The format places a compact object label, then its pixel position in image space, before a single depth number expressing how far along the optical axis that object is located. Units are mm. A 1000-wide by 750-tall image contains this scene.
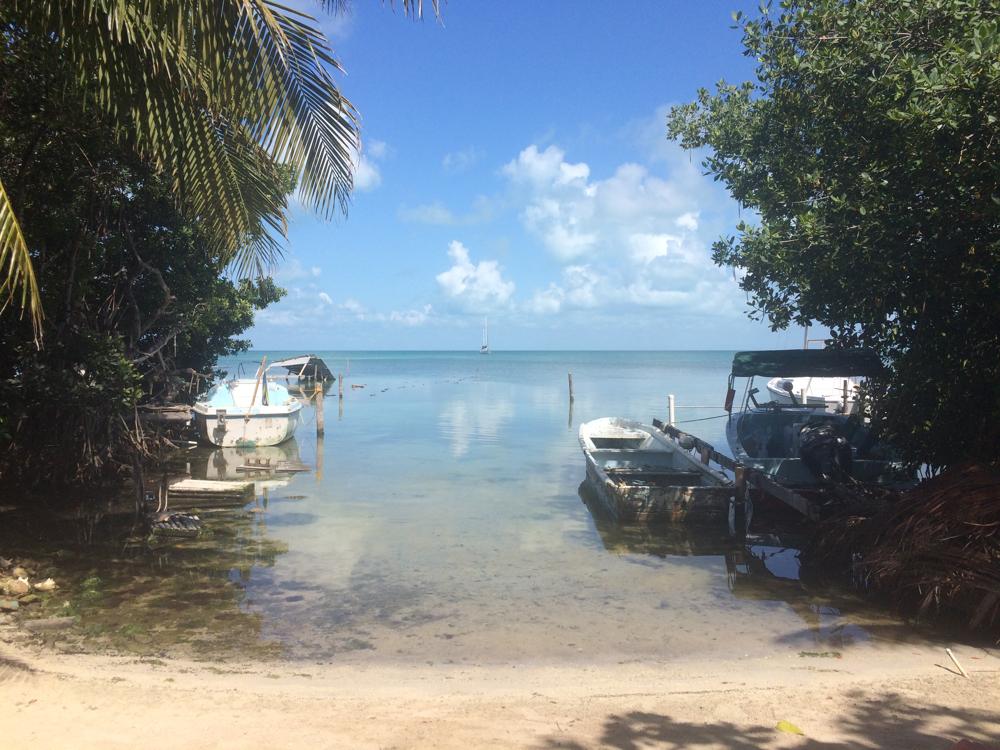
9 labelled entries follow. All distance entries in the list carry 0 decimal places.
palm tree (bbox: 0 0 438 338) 5098
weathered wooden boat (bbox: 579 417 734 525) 11734
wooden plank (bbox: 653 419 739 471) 13084
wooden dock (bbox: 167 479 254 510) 12297
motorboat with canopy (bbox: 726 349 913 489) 11797
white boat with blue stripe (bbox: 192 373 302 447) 20844
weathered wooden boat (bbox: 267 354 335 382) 51706
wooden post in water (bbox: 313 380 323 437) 22575
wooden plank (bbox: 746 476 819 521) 10120
